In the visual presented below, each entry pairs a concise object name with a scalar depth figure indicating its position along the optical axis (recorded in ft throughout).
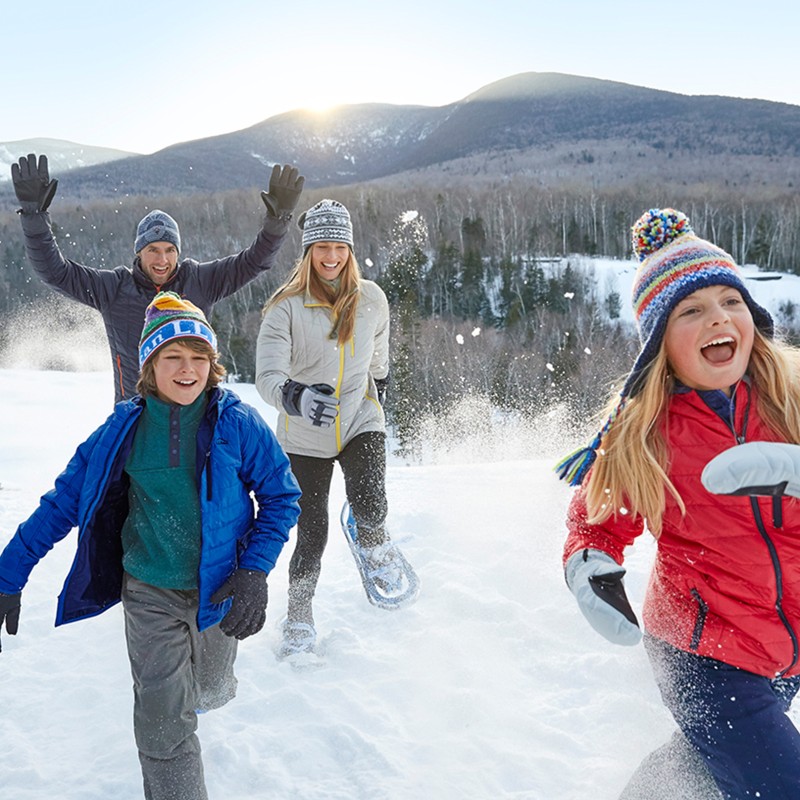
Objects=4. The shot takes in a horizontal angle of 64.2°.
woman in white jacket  9.66
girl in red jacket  4.87
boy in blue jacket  6.06
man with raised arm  10.85
